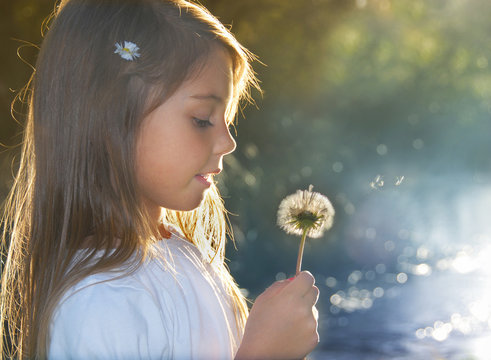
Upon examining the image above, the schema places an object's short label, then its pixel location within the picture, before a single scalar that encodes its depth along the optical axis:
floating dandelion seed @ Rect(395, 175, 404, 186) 0.81
